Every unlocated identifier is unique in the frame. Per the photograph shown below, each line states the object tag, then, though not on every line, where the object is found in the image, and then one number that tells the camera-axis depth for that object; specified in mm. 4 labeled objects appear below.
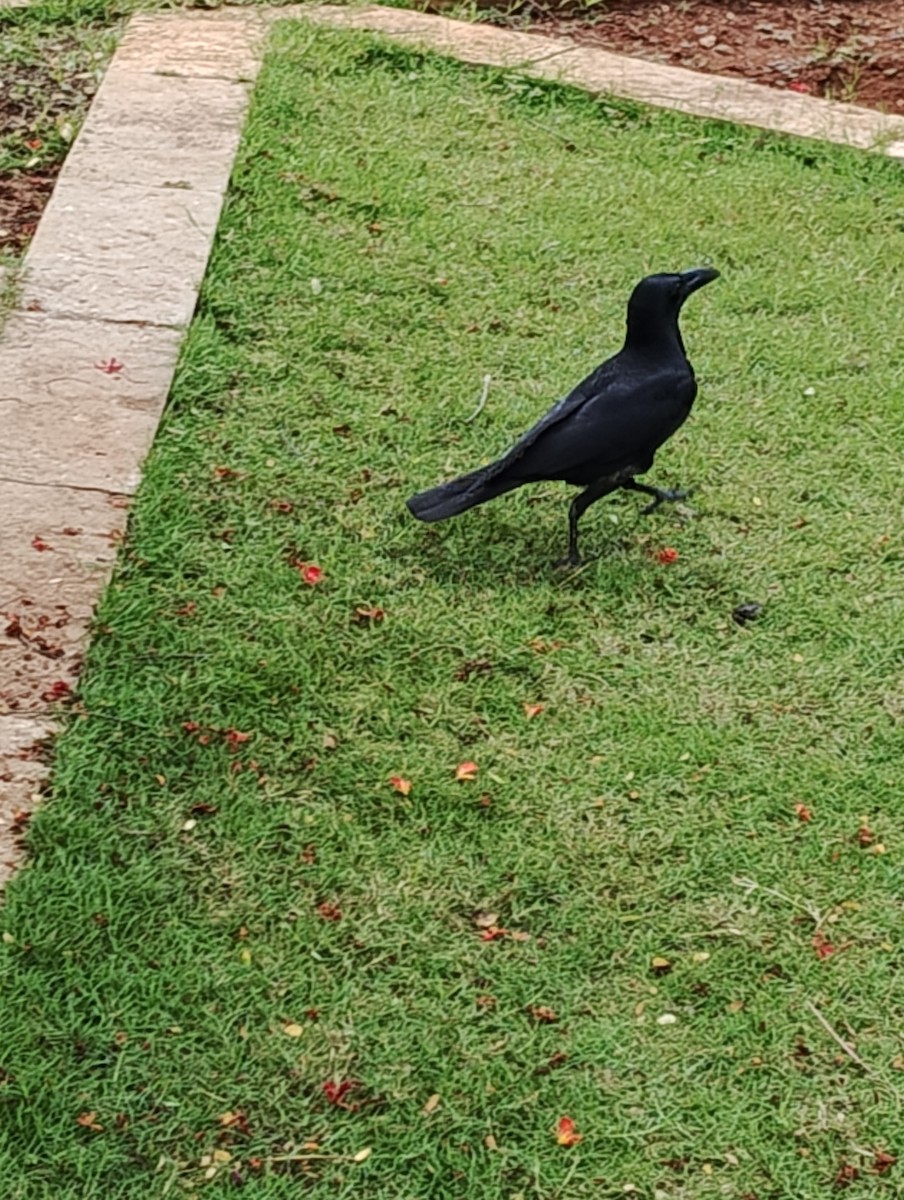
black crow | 3654
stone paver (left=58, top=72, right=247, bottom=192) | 5235
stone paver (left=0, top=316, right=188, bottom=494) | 4031
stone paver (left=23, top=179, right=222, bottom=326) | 4660
